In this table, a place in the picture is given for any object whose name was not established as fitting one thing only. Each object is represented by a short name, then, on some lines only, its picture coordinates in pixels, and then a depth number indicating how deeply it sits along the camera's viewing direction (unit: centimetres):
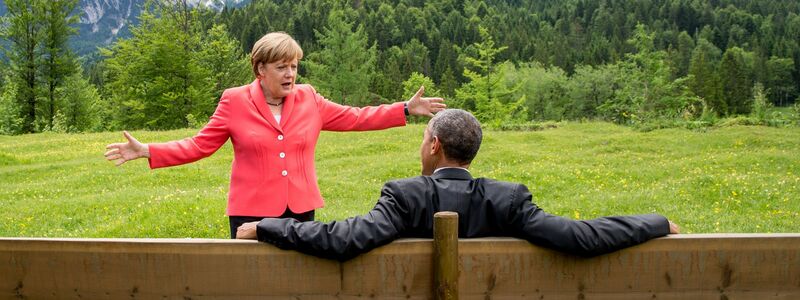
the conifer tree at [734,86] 11881
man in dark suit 290
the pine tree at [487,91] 4716
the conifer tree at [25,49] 5003
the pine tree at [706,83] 11419
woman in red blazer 448
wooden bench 287
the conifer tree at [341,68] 8200
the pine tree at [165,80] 4728
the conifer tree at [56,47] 5088
